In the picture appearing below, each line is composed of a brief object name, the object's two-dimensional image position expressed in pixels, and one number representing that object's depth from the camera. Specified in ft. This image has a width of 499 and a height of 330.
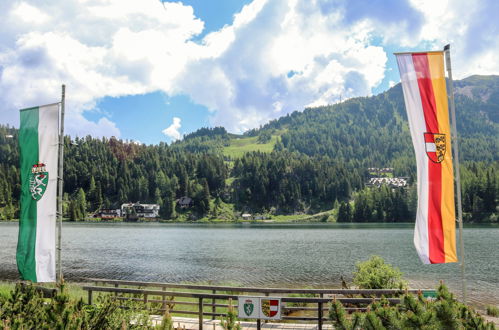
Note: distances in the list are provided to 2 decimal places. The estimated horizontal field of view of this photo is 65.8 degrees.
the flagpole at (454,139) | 38.86
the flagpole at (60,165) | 47.05
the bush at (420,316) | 22.90
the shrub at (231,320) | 23.10
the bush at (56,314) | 23.86
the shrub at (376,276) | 67.62
